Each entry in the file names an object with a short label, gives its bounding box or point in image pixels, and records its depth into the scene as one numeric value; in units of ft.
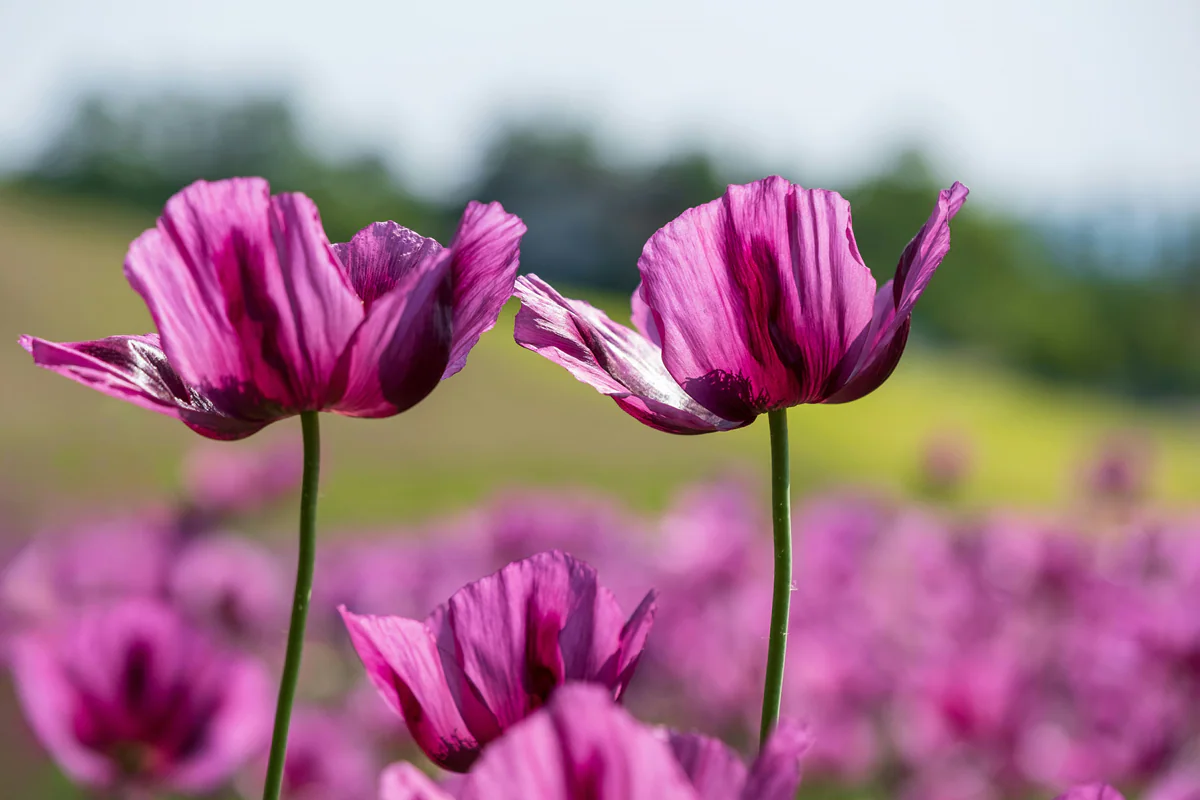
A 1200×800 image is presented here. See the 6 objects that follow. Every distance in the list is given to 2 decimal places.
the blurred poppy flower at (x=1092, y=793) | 2.31
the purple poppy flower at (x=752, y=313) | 2.52
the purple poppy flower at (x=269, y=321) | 2.44
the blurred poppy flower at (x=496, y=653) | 2.38
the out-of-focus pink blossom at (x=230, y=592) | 6.54
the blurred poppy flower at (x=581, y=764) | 2.18
